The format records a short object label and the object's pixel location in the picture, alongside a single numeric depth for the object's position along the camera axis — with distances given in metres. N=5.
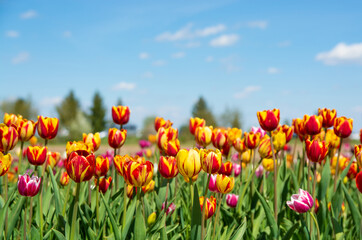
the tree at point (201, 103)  66.06
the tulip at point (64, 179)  3.11
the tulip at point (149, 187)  2.67
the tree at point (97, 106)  59.82
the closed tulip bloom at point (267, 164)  3.73
